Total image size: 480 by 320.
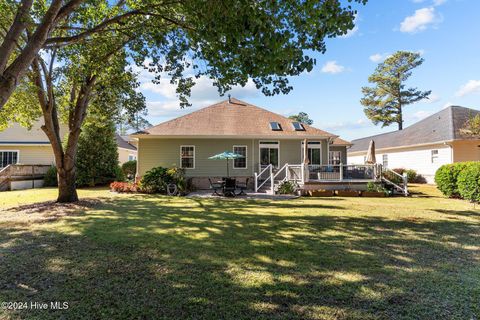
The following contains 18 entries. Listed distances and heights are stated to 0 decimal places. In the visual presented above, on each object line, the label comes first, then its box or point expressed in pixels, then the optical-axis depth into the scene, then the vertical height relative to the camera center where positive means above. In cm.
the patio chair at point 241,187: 1369 -88
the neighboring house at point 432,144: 1838 +201
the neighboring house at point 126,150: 2915 +238
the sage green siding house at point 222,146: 1684 +160
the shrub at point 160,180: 1431 -53
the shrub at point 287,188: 1420 -99
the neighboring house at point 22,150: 2133 +173
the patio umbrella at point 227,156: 1400 +78
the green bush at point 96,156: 1853 +107
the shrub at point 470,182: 1097 -55
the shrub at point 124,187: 1473 -93
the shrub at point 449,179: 1253 -47
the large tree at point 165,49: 496 +323
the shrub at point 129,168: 2358 +24
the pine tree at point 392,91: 3444 +1078
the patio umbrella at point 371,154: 1539 +94
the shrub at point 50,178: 1950 -54
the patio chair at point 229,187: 1336 -86
